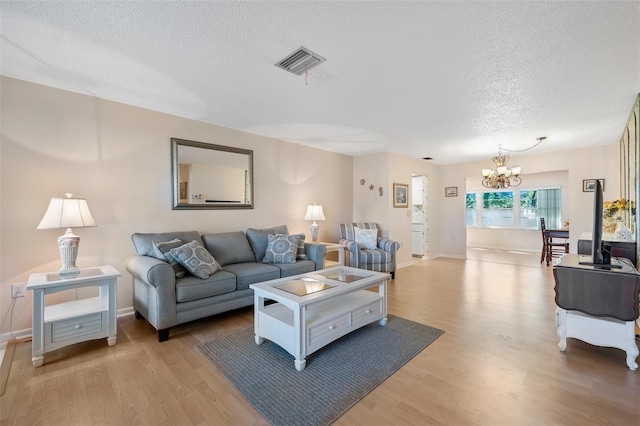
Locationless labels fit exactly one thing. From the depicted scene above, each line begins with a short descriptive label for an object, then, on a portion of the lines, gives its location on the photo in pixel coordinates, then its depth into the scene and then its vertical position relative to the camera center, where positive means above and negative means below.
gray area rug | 1.64 -1.15
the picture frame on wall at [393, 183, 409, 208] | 5.48 +0.35
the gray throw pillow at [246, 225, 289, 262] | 3.72 -0.39
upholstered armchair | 4.48 -0.62
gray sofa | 2.43 -0.65
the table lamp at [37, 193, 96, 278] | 2.31 -0.08
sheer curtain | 7.40 +0.11
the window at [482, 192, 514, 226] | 8.22 +0.07
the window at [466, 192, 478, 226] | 8.91 +0.07
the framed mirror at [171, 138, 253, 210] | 3.40 +0.49
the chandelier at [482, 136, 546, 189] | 4.72 +0.64
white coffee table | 2.05 -0.86
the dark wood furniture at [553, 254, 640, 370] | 1.99 -0.71
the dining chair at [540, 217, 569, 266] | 5.68 -0.73
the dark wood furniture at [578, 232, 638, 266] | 2.89 -0.41
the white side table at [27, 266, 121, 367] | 2.07 -0.82
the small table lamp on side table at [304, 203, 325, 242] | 4.63 -0.07
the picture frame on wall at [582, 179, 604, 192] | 5.05 +0.47
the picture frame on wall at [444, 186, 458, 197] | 6.79 +0.50
